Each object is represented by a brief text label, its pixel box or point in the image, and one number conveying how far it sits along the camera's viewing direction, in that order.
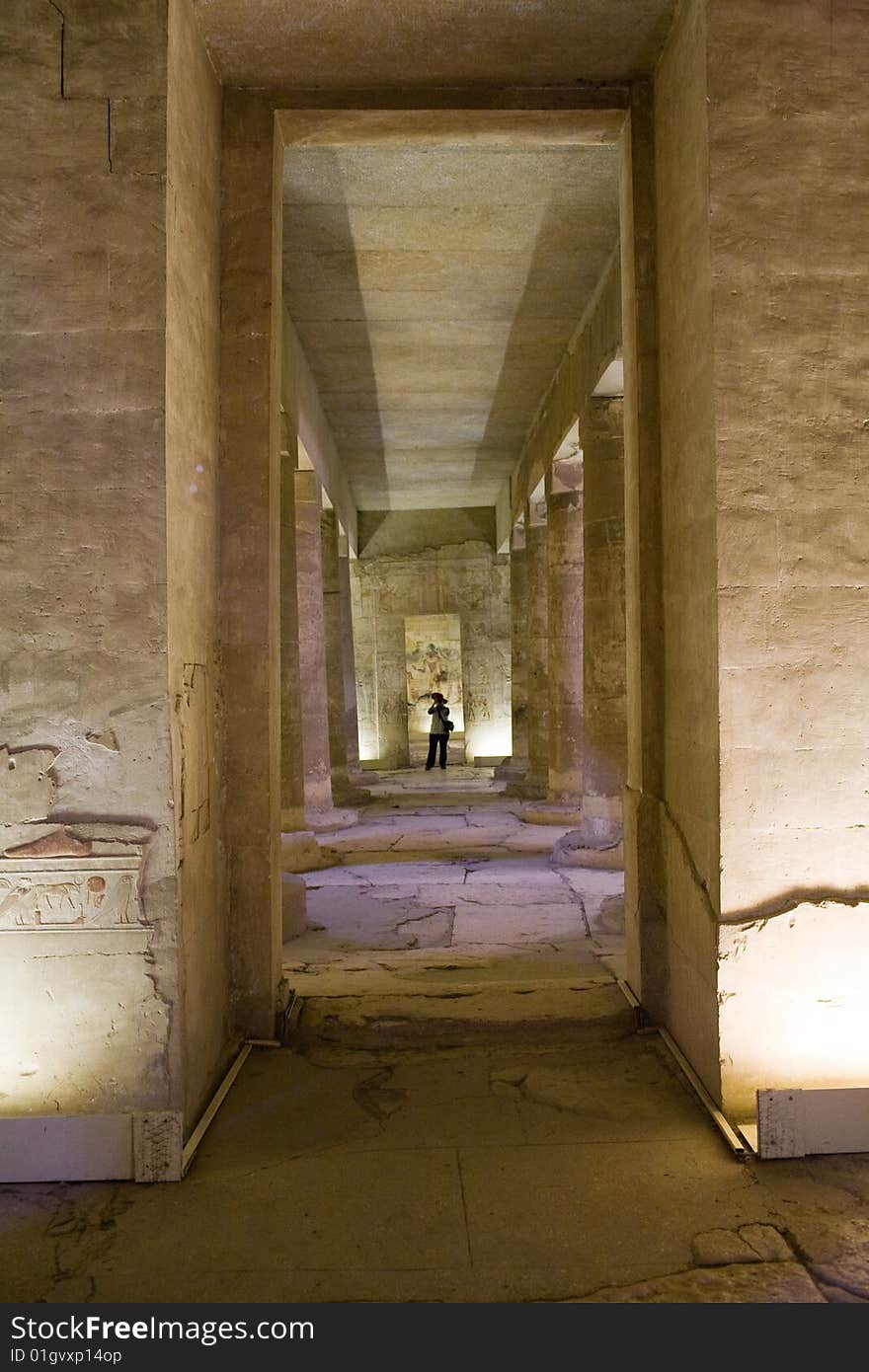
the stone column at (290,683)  7.66
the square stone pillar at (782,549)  3.17
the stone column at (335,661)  12.58
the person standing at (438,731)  17.41
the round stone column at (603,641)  7.66
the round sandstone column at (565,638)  9.76
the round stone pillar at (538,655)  11.85
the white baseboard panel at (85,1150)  2.94
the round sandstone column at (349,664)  13.51
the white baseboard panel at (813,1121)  2.97
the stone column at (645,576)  3.95
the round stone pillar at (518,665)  13.98
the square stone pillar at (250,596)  3.88
